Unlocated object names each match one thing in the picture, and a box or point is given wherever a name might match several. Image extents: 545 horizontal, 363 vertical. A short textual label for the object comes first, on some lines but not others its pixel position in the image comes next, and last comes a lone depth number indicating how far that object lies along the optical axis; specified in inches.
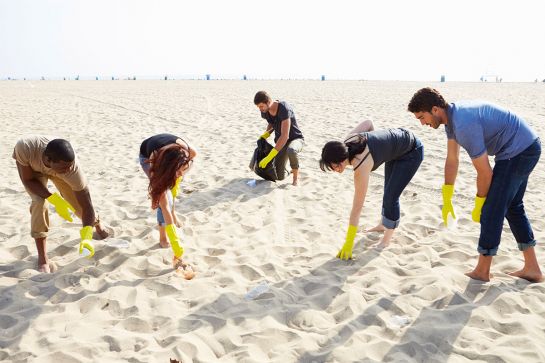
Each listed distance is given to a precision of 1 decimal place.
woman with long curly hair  113.9
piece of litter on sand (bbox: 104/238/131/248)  148.3
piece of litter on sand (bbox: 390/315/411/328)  103.9
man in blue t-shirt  102.2
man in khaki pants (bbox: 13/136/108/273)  114.2
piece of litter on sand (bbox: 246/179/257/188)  222.7
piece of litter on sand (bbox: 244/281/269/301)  117.6
